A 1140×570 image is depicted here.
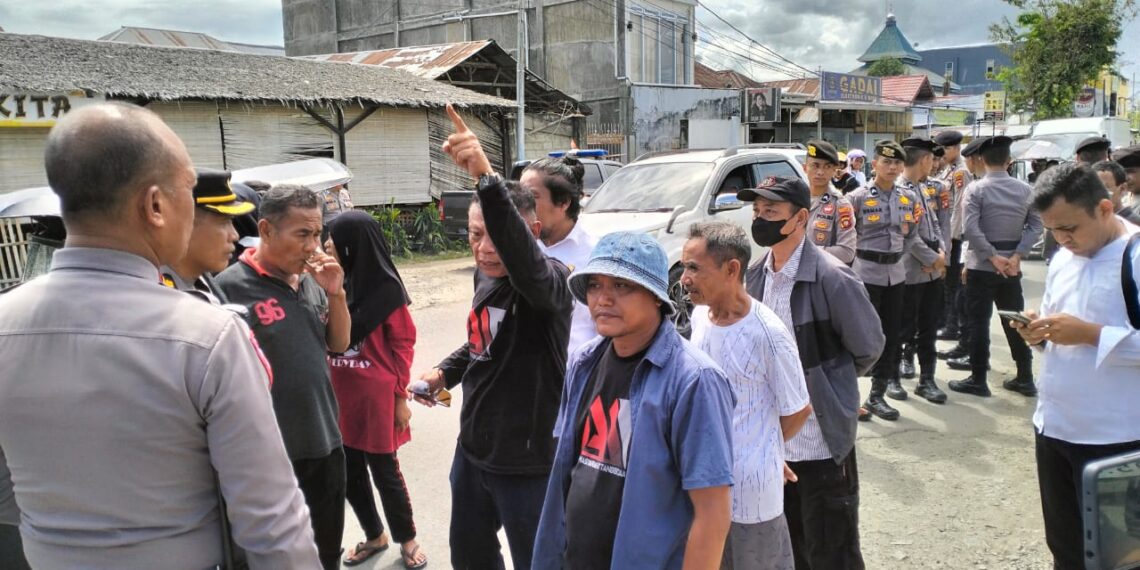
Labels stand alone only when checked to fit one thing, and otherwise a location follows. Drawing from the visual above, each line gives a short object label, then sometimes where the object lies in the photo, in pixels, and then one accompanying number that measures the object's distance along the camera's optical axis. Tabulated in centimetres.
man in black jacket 272
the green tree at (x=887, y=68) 5722
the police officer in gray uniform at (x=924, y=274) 602
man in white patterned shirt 247
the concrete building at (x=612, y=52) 2295
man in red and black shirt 287
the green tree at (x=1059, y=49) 2302
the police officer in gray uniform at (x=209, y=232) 237
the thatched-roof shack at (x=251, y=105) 1206
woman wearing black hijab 361
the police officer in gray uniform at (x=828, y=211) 536
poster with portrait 2381
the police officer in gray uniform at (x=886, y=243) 578
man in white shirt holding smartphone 271
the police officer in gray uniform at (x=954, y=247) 782
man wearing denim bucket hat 188
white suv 784
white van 1730
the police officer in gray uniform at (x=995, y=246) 617
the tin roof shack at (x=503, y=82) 2012
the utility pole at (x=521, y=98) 1767
